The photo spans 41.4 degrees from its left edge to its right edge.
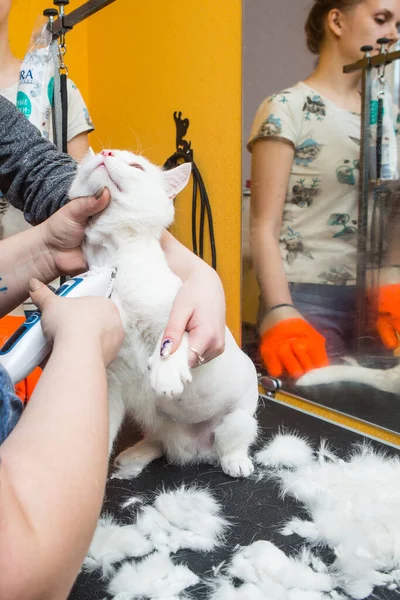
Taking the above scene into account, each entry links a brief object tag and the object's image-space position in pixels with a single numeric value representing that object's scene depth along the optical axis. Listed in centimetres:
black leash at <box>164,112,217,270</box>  161
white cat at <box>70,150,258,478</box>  80
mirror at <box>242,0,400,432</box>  115
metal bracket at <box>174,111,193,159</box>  167
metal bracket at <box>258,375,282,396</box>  146
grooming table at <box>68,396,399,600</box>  64
